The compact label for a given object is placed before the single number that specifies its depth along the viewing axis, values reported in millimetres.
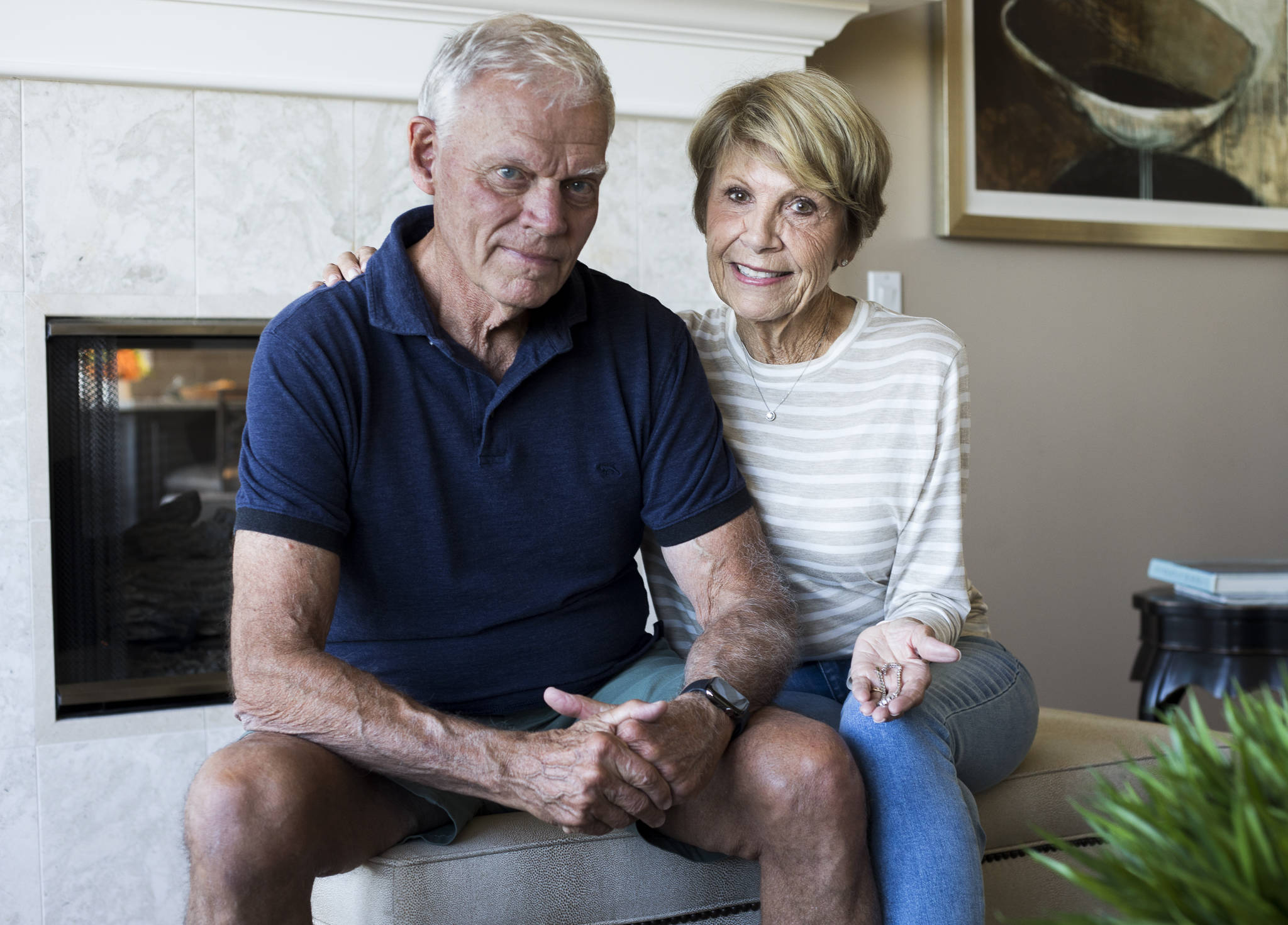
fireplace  2092
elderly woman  1411
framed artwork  2557
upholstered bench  1186
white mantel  1945
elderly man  1098
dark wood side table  1978
